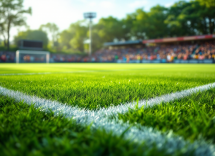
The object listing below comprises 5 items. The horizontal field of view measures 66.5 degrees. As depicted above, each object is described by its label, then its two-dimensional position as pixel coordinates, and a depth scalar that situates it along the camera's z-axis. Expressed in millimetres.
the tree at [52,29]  70812
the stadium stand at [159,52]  26997
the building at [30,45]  35031
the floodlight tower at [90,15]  40175
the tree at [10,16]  37281
